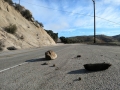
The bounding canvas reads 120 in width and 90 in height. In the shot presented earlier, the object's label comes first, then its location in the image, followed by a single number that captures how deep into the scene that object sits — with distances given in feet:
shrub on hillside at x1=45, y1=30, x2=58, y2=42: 150.07
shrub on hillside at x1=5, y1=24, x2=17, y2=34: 60.24
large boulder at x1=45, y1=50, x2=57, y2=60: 21.70
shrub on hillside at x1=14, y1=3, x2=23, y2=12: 92.04
